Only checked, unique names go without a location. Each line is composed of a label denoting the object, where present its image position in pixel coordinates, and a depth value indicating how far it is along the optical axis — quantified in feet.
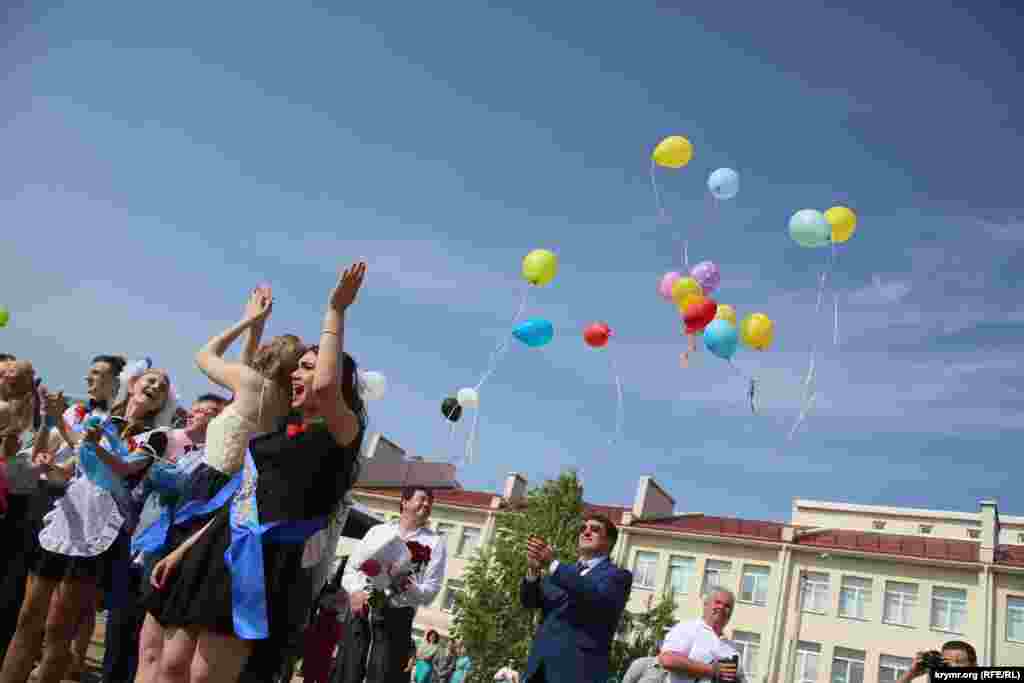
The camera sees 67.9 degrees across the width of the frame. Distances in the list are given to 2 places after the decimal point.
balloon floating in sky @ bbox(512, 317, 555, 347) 33.73
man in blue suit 15.10
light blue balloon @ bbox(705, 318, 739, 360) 29.27
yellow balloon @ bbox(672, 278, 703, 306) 31.81
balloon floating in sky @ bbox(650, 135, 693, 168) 30.45
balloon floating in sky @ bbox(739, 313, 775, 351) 29.91
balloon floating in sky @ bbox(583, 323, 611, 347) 36.11
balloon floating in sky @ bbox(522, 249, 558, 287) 33.30
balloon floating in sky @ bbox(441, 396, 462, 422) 47.52
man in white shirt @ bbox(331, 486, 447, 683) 15.52
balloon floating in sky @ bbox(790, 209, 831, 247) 28.78
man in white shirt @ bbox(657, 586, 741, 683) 17.04
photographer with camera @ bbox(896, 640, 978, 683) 13.88
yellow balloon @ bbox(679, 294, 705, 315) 30.96
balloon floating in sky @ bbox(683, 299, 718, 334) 30.58
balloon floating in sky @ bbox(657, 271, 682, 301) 32.94
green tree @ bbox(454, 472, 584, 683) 80.38
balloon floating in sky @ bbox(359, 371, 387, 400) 41.42
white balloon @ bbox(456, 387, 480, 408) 47.01
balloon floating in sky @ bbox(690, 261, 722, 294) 32.76
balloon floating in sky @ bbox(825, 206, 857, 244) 28.76
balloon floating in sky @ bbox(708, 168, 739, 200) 31.55
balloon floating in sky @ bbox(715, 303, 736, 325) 30.73
